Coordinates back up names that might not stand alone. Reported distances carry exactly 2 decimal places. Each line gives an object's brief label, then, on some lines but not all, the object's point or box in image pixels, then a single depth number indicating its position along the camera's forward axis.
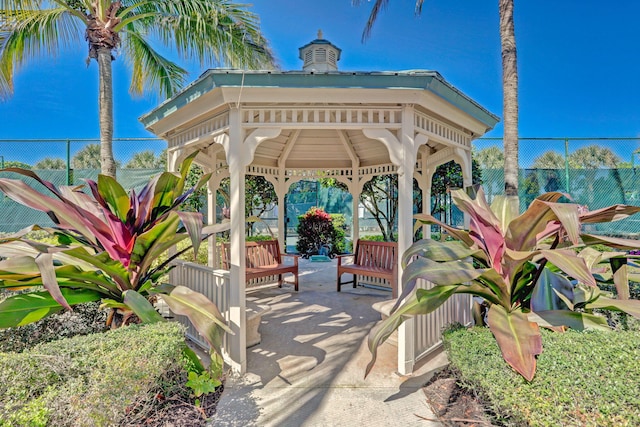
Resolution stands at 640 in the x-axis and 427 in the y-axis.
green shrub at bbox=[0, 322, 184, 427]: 1.43
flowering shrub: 10.82
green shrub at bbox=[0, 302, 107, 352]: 2.12
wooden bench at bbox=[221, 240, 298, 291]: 4.98
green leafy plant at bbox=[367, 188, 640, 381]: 1.64
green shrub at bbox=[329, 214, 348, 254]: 11.13
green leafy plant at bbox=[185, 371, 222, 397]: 2.18
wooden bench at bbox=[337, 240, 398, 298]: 4.94
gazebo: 2.69
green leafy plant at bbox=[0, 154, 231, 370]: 1.98
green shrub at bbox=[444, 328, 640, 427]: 1.36
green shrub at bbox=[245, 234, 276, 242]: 7.98
